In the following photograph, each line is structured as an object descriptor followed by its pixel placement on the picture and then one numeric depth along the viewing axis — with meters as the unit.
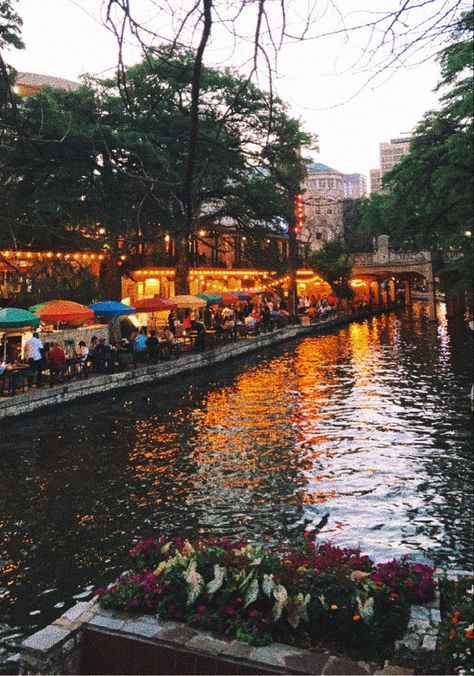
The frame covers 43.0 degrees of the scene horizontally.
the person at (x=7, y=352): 20.32
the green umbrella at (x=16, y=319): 16.73
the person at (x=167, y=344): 25.47
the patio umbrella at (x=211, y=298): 31.19
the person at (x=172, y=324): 30.48
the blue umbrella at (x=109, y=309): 22.48
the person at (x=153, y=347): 23.97
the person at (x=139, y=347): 23.34
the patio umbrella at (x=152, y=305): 25.78
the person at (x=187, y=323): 29.97
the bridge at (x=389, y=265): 51.38
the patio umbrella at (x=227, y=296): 36.06
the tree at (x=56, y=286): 24.77
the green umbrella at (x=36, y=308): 20.12
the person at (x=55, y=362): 18.77
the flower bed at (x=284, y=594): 4.77
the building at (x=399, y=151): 193.02
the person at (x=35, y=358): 18.28
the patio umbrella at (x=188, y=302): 28.11
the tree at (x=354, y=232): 80.69
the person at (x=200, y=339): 28.28
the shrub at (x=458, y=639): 4.04
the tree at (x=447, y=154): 7.28
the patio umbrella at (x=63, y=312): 19.58
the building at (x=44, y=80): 51.16
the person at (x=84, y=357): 20.17
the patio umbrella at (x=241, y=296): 38.13
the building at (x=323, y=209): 96.19
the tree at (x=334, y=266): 52.47
